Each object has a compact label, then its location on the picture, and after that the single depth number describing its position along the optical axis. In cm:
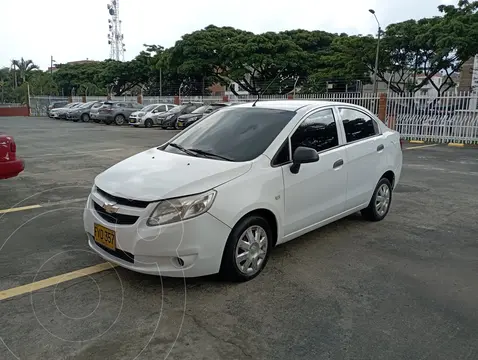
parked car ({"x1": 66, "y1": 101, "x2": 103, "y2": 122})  2998
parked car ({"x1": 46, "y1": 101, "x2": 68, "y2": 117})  3778
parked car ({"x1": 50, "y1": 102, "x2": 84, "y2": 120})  3194
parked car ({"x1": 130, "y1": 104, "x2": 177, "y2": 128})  2508
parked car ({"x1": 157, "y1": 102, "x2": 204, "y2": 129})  2312
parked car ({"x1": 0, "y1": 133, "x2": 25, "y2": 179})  582
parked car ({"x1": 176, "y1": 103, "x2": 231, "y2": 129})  2172
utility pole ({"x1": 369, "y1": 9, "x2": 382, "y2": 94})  2688
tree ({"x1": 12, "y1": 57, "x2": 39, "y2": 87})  6496
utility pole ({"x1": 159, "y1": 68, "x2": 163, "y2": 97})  4378
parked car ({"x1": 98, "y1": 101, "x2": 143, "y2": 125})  2709
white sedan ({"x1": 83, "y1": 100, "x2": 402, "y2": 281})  330
